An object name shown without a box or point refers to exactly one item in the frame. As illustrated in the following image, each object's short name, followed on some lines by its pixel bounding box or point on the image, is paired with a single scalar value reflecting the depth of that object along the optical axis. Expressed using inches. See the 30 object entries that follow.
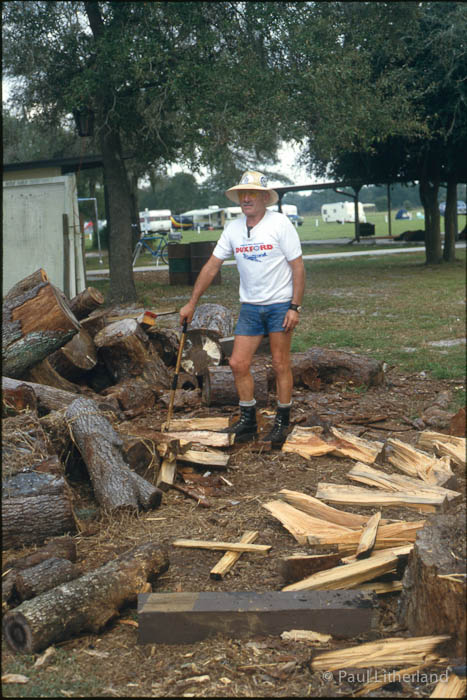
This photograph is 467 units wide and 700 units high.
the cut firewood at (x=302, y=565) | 137.7
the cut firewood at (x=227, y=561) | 143.3
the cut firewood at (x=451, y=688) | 103.3
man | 222.7
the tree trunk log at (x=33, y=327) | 238.2
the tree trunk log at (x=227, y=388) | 266.5
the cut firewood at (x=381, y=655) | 113.3
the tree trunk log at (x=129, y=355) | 281.1
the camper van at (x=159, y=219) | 2762.6
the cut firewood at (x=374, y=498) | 170.1
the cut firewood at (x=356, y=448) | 210.5
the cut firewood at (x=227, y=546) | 152.6
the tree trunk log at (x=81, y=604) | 119.8
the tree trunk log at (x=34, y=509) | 158.6
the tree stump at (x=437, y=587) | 113.8
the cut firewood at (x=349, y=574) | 133.1
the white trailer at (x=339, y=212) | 3336.6
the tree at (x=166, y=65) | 520.4
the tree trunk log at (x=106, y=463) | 178.1
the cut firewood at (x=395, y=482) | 175.6
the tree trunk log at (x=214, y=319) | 306.3
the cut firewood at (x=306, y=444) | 218.4
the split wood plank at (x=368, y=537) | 141.8
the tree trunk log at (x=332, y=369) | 295.4
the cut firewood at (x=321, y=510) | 162.2
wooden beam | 122.3
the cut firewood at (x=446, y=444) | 198.5
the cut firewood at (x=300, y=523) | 156.1
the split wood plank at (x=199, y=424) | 237.1
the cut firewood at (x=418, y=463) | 185.2
